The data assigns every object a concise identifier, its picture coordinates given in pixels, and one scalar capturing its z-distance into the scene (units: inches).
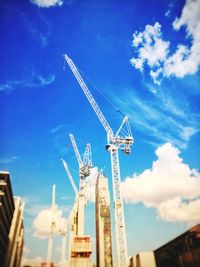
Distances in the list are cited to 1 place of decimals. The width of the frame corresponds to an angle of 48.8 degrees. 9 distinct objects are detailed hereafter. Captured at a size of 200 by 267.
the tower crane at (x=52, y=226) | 4412.9
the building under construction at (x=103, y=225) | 4943.4
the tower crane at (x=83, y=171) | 5427.2
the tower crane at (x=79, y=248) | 4163.4
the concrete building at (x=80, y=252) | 4148.4
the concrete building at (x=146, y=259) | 2690.2
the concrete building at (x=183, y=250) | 1768.0
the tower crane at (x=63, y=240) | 5334.6
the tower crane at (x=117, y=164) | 3437.5
